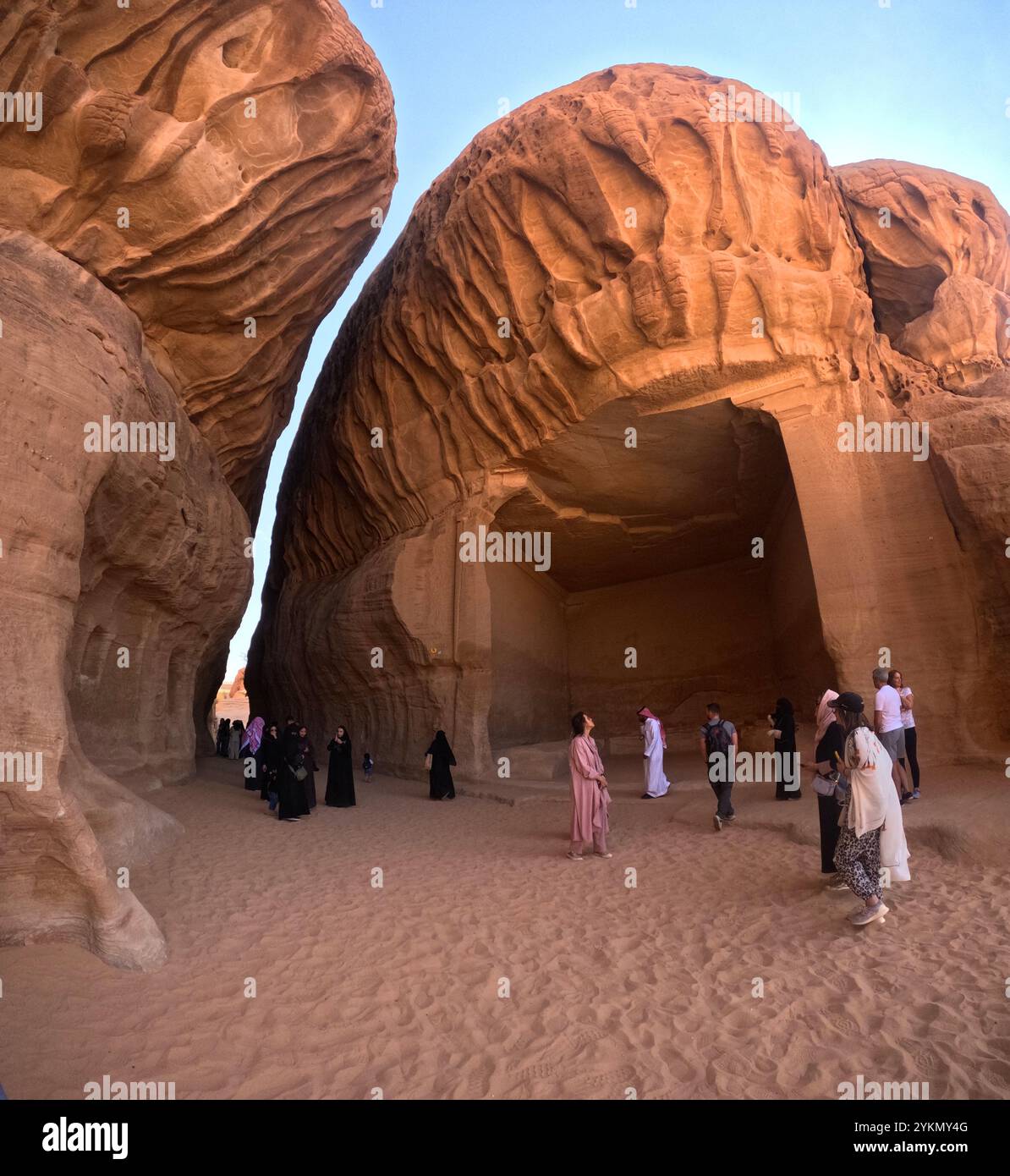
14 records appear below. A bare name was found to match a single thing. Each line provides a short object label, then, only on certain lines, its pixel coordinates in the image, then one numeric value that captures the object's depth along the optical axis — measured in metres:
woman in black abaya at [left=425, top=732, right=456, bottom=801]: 11.60
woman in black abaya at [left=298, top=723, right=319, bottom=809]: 10.12
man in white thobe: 10.28
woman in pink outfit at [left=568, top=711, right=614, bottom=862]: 7.37
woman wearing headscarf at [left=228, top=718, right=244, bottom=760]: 24.02
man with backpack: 8.10
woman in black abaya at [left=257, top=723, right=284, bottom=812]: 10.15
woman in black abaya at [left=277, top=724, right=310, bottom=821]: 9.80
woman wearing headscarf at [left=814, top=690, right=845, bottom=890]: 5.39
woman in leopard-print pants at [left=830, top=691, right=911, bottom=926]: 4.71
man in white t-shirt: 6.72
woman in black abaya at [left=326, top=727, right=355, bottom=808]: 10.94
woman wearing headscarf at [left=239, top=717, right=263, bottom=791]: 14.33
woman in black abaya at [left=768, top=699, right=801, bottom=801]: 8.62
